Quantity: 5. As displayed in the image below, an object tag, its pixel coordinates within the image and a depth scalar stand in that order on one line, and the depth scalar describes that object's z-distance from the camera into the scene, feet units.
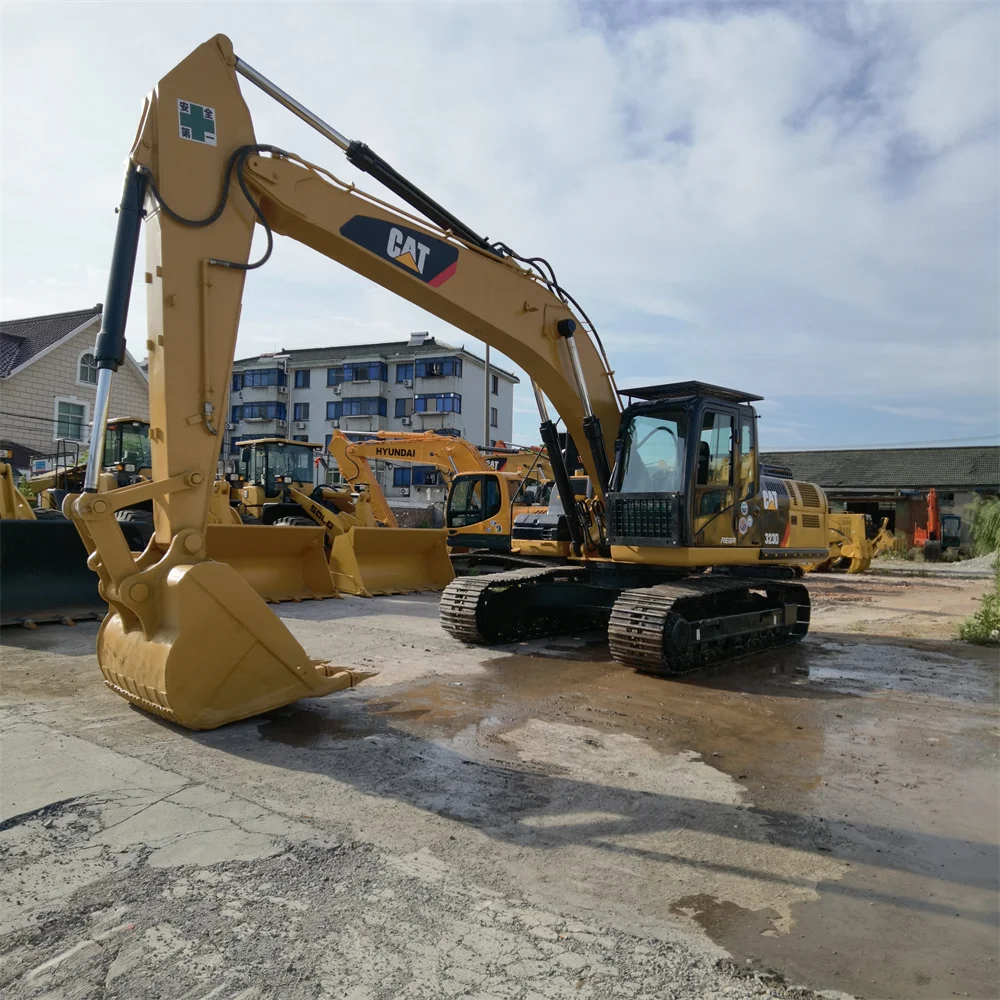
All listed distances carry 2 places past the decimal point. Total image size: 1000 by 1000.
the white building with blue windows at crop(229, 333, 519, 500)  164.35
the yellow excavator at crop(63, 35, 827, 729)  15.39
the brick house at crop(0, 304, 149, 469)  73.10
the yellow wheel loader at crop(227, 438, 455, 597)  38.34
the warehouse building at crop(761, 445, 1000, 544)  117.91
